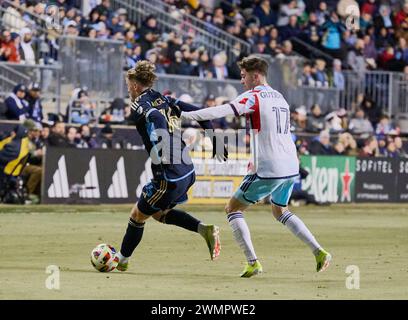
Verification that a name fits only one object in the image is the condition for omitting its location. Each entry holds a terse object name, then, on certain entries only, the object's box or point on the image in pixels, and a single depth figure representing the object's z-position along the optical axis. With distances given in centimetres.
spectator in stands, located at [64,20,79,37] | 2959
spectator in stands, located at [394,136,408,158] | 3359
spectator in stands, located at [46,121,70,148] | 2644
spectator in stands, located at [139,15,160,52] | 3191
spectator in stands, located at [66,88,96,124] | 2838
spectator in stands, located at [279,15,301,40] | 3775
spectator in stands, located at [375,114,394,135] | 3516
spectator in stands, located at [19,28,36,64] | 2856
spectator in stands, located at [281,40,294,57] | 3584
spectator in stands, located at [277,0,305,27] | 3819
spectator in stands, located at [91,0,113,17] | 3112
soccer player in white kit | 1233
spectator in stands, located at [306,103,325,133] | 3347
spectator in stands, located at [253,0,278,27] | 3741
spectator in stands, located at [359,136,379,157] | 3238
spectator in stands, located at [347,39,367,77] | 3781
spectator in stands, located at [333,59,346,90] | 3584
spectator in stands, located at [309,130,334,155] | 3100
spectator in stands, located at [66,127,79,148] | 2673
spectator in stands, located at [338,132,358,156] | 3195
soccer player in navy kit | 1250
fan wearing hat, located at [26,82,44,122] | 2716
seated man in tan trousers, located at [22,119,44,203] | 2556
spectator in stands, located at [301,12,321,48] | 3828
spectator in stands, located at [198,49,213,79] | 3253
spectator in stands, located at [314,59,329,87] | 3519
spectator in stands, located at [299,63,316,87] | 3480
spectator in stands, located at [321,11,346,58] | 3828
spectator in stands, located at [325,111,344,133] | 3378
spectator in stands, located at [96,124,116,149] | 2747
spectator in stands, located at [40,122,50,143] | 2644
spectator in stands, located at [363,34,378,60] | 3856
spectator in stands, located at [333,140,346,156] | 3139
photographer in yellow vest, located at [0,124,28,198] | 2539
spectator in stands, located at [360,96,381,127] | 3616
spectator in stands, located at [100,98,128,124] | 2870
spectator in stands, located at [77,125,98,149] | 2705
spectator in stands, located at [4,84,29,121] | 2684
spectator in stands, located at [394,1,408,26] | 4022
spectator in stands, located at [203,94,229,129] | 3047
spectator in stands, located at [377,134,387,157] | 3322
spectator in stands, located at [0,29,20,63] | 2838
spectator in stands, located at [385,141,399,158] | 3308
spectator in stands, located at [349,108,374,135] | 3509
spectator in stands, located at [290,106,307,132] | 3278
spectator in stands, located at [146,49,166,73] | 3073
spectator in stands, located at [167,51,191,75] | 3170
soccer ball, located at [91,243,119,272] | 1259
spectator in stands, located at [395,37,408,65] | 3903
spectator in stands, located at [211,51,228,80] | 3294
